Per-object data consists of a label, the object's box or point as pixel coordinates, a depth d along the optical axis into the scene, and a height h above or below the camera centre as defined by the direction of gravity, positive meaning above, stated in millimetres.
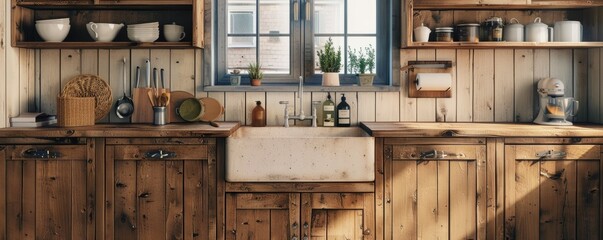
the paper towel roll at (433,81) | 3385 +214
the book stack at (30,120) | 3082 -16
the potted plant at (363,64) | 3500 +339
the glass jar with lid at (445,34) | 3342 +496
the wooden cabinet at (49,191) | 2881 -388
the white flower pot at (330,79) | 3471 +231
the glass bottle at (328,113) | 3467 +21
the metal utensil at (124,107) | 3461 +62
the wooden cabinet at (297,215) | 2867 -509
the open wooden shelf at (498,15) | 3238 +635
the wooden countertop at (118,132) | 2846 -78
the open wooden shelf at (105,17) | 3225 +621
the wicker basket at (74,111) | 3061 +33
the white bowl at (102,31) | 3275 +513
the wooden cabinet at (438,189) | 2900 -384
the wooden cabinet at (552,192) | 2904 -401
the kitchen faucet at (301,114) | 3436 +15
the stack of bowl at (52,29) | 3287 +525
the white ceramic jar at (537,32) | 3307 +500
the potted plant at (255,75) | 3499 +262
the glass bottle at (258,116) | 3445 +3
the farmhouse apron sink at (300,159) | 2840 -219
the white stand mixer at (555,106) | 3236 +59
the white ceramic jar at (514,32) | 3342 +505
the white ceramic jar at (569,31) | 3299 +505
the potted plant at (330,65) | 3475 +326
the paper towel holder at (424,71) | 3479 +285
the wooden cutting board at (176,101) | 3424 +98
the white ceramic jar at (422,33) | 3350 +499
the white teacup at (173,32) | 3320 +509
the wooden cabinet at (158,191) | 2883 -388
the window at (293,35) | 3611 +530
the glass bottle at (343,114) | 3449 +14
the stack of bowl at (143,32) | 3260 +500
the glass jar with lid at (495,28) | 3330 +534
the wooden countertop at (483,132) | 2861 -81
